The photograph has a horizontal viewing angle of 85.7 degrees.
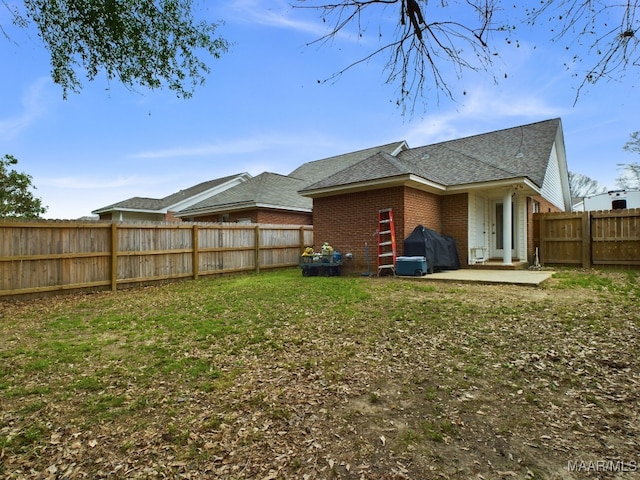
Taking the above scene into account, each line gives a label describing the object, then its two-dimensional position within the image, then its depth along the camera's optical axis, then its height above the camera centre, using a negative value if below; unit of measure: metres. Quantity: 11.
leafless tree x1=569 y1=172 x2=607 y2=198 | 39.78 +6.55
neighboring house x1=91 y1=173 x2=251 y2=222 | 21.95 +2.63
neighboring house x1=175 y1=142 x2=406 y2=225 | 15.91 +1.95
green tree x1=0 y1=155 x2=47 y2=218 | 20.08 +3.16
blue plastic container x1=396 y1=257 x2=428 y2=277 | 9.80 -0.67
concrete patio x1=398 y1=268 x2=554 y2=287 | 8.28 -0.91
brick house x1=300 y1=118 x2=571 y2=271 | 10.57 +1.48
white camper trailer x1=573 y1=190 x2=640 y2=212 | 18.81 +2.55
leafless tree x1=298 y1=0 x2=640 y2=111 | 2.96 +1.98
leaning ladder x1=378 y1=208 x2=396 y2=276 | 10.32 +0.02
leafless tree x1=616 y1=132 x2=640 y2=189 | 27.13 +5.33
